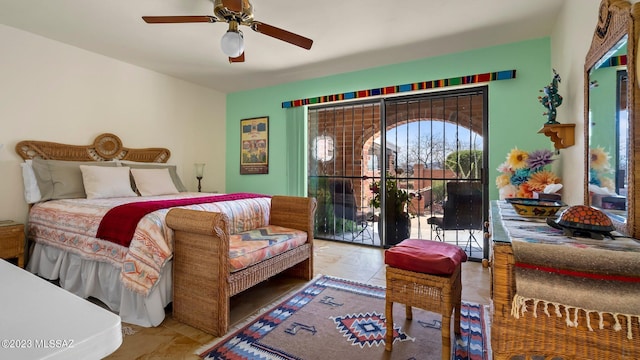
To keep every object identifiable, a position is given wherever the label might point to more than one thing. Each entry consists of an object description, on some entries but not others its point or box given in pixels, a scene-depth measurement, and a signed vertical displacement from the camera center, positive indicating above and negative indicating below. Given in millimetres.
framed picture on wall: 4734 +562
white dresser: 379 -221
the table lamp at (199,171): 4504 +125
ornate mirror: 1062 +282
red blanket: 2023 -298
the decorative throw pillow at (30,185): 2863 -58
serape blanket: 794 -292
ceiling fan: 2088 +1184
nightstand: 2533 -553
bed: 1943 -330
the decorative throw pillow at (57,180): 2893 -8
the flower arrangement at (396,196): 3859 -234
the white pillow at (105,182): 2967 -31
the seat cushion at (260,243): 1976 -506
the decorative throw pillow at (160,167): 3596 +164
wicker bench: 1804 -630
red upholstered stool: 1488 -547
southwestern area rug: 1660 -1000
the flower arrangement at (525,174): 2176 +33
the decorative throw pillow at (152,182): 3352 -36
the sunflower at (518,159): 2309 +157
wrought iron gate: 3432 +135
